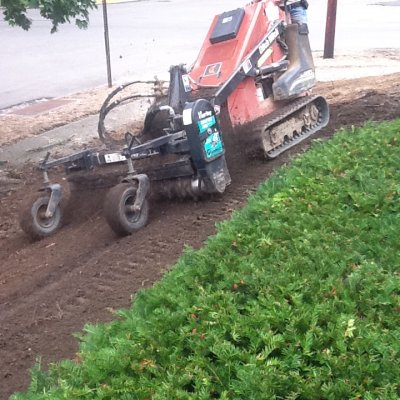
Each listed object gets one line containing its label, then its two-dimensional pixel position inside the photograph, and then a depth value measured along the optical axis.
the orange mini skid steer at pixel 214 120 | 6.87
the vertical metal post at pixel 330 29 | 15.27
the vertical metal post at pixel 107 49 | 14.02
